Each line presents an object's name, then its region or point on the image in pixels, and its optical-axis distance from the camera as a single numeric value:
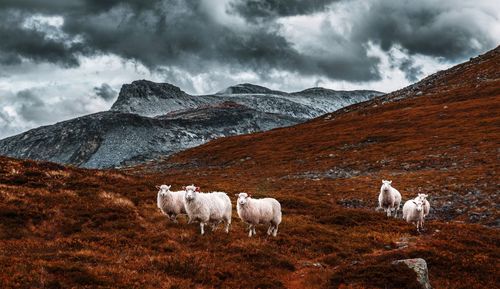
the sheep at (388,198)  31.75
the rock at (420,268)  16.00
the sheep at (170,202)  23.70
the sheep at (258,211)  21.64
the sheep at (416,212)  26.88
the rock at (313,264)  18.72
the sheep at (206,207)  21.09
